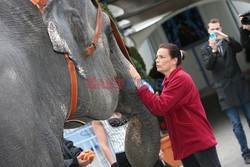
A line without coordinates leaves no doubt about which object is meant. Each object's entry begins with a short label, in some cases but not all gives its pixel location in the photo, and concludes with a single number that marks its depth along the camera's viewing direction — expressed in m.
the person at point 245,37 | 6.51
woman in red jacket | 4.32
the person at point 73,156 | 3.99
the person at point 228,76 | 6.74
